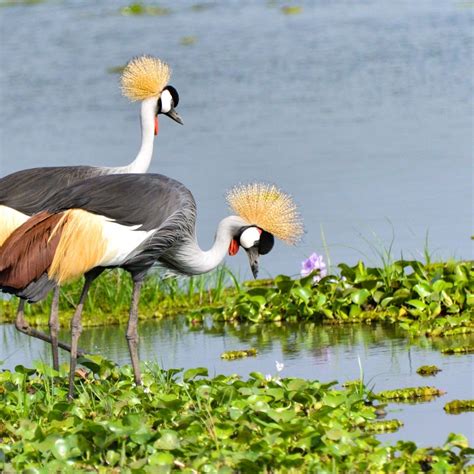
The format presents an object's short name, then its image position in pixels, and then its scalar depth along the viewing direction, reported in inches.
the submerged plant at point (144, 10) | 2322.8
